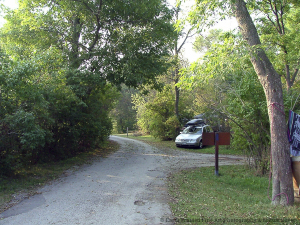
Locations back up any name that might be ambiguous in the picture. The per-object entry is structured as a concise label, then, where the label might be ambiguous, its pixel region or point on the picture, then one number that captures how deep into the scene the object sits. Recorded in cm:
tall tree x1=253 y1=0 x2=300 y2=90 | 1103
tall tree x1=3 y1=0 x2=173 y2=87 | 1232
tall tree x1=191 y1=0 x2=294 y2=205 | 534
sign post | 957
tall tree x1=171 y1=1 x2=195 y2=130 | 2279
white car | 1788
